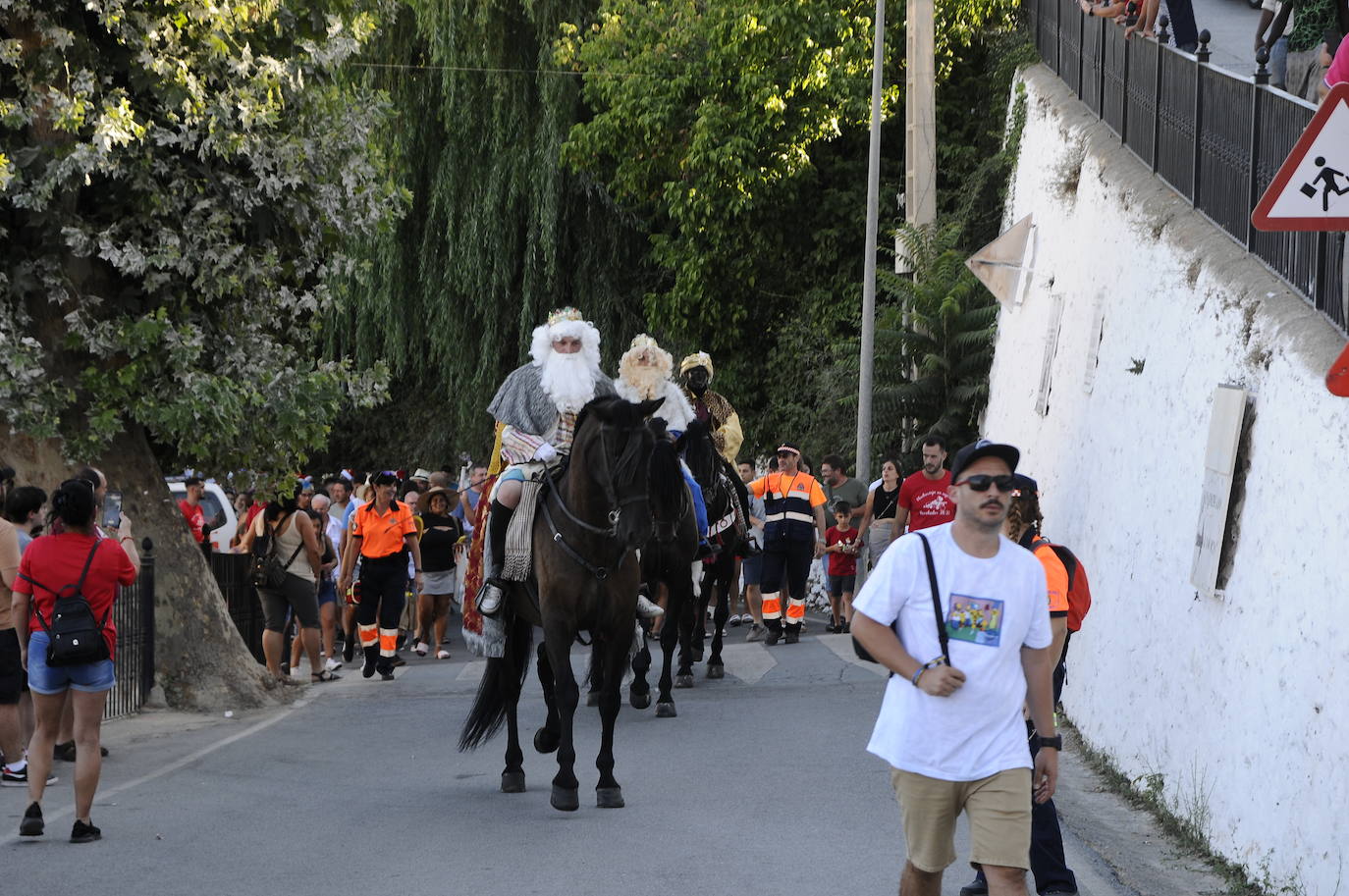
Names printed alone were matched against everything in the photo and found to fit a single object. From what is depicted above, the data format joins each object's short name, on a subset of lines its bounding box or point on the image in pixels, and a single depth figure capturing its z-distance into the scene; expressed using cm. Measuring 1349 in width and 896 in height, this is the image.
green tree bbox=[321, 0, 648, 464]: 3023
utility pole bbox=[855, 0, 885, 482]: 2448
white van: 2383
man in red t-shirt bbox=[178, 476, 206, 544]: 2062
